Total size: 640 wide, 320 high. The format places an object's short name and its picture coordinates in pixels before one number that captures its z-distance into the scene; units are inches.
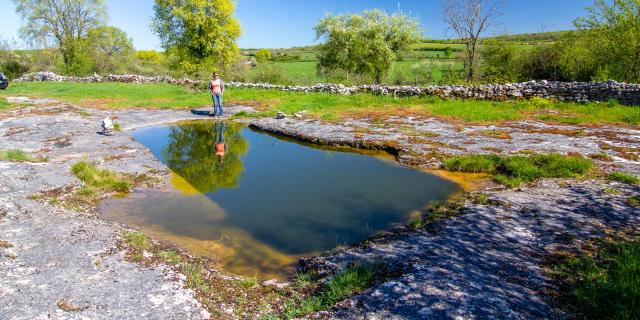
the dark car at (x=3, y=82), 1158.3
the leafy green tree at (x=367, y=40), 1378.0
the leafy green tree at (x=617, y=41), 863.7
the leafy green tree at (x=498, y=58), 1222.9
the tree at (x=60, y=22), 1750.7
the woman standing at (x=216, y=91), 709.3
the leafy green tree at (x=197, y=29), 1269.7
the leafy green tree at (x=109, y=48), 1720.0
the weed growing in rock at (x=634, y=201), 271.0
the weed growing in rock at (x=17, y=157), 390.9
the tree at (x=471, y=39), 1026.7
